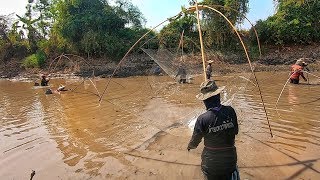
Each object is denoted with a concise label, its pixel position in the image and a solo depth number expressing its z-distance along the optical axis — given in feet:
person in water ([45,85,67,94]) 25.24
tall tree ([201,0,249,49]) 38.37
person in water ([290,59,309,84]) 21.60
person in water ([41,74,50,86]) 29.22
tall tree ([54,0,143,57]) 41.52
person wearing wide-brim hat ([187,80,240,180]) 6.21
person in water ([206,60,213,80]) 23.42
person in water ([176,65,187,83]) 26.19
